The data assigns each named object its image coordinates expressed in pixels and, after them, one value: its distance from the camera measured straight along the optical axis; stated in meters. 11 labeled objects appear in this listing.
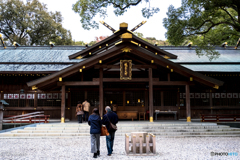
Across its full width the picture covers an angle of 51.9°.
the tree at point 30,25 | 36.72
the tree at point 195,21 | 12.63
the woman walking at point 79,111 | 15.00
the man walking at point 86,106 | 15.73
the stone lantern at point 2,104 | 15.99
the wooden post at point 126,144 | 8.08
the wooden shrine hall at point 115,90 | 16.62
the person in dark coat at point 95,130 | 7.77
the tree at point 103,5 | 14.84
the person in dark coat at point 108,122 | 8.03
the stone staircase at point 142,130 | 12.97
